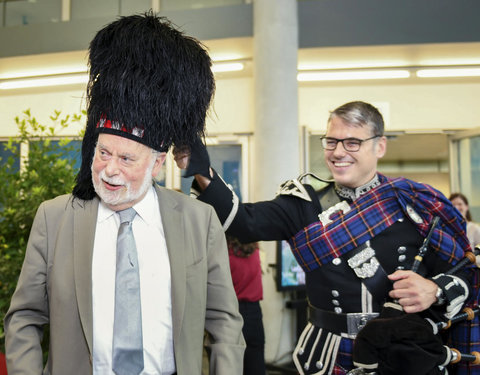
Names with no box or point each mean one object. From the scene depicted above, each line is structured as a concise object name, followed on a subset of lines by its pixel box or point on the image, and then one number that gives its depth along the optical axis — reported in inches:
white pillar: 191.8
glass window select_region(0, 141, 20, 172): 203.0
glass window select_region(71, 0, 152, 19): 227.0
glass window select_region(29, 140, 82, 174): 110.1
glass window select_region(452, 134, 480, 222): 218.2
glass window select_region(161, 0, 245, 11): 226.1
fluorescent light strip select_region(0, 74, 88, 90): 232.0
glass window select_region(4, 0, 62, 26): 238.5
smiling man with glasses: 74.5
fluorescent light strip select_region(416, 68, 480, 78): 223.1
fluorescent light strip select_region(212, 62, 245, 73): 218.7
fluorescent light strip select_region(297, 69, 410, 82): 224.1
